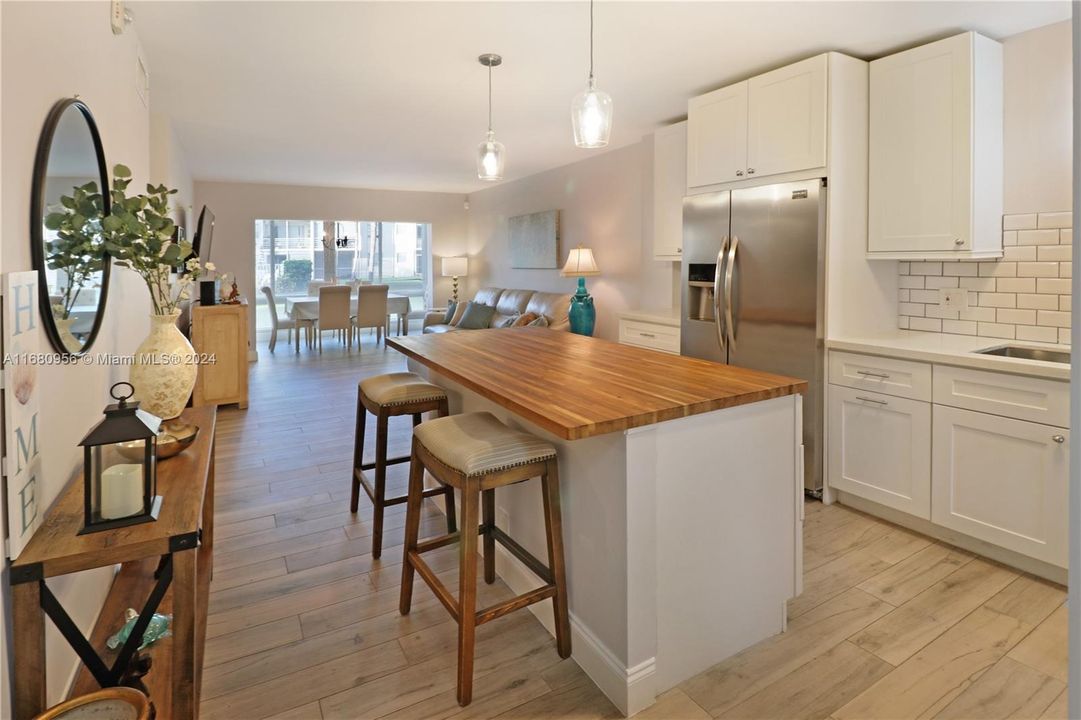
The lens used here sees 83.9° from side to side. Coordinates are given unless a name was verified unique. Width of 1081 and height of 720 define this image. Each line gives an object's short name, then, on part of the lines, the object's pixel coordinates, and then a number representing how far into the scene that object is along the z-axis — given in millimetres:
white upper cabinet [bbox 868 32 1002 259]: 2746
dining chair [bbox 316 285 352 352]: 8255
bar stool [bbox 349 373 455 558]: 2604
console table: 1195
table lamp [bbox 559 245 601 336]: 5605
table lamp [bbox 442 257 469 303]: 9152
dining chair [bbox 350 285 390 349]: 8570
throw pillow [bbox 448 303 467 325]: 7950
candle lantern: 1323
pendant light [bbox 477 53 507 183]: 3070
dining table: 8680
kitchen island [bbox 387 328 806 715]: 1664
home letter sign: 1174
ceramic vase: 1917
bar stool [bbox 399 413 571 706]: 1718
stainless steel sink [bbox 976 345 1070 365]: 2672
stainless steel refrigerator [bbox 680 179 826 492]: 3072
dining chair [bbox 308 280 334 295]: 10062
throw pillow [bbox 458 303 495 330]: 7546
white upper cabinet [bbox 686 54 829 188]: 3061
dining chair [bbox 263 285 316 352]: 8664
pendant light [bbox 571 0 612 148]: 2293
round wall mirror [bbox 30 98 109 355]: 1493
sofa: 6363
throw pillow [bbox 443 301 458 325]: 8242
